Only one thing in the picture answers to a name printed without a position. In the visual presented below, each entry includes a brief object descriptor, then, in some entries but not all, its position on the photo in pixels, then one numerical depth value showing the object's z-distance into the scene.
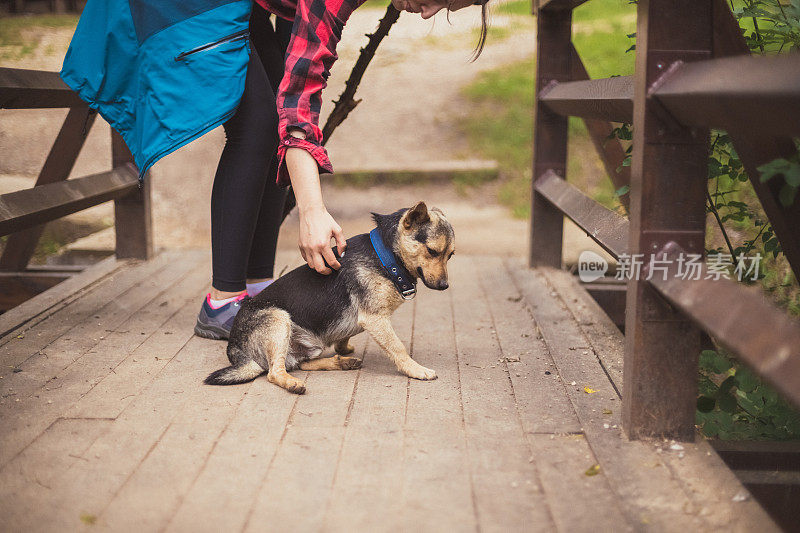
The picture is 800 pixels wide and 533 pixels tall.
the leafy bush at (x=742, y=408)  2.36
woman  2.60
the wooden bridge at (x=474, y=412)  1.76
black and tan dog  2.72
